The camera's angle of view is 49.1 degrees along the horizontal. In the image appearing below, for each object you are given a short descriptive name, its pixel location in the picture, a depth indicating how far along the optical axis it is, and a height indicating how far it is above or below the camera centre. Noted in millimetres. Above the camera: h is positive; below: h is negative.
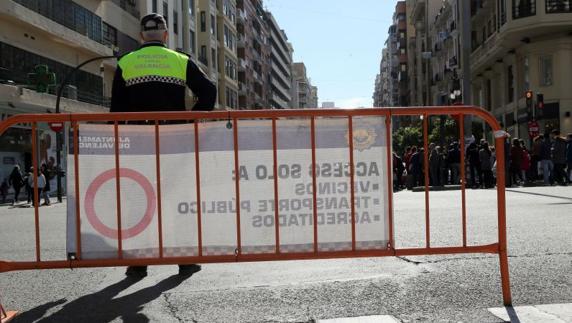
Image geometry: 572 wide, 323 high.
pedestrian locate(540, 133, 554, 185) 19734 +26
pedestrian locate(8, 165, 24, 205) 23422 -285
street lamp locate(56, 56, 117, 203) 22356 -309
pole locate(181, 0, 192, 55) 51019 +11633
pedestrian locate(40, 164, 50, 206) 19850 -689
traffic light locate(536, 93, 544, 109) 22217 +2079
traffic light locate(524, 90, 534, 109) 22766 +2322
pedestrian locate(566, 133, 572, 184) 19797 +280
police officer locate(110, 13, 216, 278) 5059 +720
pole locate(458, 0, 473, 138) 23547 +4570
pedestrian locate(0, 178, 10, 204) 25434 -676
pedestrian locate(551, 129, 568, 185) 19750 +126
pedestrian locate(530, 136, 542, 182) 20984 +124
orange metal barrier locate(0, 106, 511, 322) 4094 -181
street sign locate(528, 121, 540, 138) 23156 +1214
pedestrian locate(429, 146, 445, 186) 20875 -45
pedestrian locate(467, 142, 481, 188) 19797 +121
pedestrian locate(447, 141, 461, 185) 19873 +41
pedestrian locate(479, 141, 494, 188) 19406 -44
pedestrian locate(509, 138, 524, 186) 20453 +162
